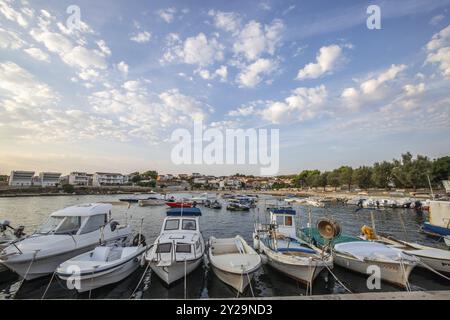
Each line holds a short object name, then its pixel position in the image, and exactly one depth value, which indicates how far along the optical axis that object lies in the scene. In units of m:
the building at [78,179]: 131.88
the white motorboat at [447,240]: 17.14
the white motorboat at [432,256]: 11.02
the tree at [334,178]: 101.19
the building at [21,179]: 112.62
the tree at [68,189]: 90.81
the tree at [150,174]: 171.62
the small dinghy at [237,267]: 9.14
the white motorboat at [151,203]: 56.09
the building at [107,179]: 135.38
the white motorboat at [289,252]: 9.70
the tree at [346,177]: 92.44
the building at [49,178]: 126.75
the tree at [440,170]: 71.25
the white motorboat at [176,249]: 9.73
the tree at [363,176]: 86.81
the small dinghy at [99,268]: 8.94
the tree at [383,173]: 78.82
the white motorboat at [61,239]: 10.05
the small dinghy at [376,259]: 9.65
